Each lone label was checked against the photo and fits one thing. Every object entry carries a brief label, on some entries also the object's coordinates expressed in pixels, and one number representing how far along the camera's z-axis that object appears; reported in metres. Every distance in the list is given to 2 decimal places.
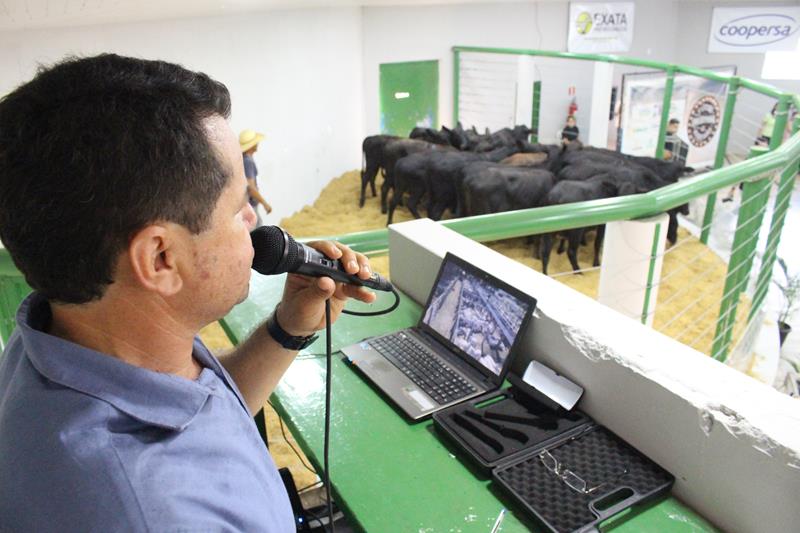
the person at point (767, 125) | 6.99
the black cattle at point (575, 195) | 4.41
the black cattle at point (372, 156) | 5.95
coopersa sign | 8.36
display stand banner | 7.39
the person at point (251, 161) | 3.97
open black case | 0.92
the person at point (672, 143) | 6.71
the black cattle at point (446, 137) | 6.28
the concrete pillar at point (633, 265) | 2.02
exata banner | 8.09
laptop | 1.22
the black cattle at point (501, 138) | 6.17
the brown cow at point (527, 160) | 5.66
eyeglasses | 0.95
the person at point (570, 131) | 7.54
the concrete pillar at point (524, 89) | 7.29
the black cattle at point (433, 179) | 5.27
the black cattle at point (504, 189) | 4.81
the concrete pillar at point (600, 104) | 7.22
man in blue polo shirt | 0.57
